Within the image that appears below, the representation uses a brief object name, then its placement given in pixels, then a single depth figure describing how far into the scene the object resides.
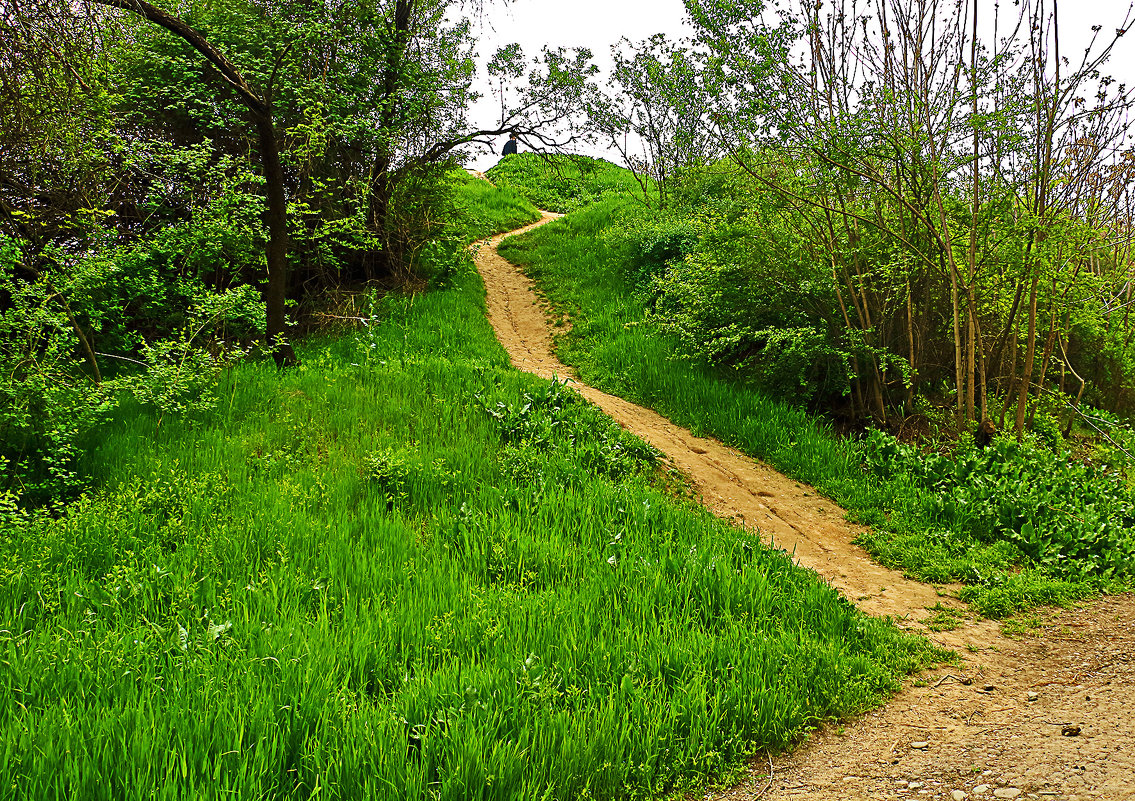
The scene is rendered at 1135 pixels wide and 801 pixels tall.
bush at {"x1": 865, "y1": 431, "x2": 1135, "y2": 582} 5.59
